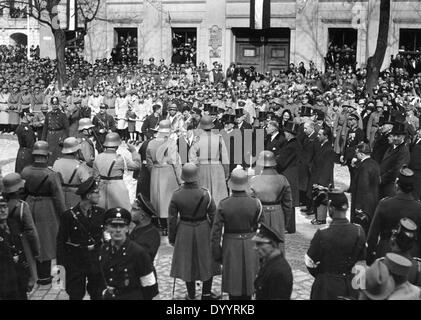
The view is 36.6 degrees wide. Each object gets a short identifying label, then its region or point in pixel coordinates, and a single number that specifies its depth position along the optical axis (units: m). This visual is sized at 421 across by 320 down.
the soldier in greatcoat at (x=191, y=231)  7.23
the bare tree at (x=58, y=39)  25.61
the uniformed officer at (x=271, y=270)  5.14
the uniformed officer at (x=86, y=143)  10.64
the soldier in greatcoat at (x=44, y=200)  7.83
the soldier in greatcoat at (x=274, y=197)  7.87
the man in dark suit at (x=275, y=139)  10.80
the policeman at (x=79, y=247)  6.39
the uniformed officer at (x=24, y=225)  6.69
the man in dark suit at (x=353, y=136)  12.02
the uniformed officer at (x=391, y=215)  6.82
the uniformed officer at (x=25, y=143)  10.95
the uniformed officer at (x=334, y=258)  5.67
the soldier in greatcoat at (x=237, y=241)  6.81
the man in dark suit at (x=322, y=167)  10.99
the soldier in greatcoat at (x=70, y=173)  8.61
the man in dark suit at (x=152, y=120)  15.62
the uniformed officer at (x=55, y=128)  13.45
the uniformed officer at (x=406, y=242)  5.34
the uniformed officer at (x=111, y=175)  8.80
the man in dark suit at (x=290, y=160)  10.65
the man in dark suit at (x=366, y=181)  8.69
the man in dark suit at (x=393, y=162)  9.46
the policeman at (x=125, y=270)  5.44
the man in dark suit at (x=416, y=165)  10.12
